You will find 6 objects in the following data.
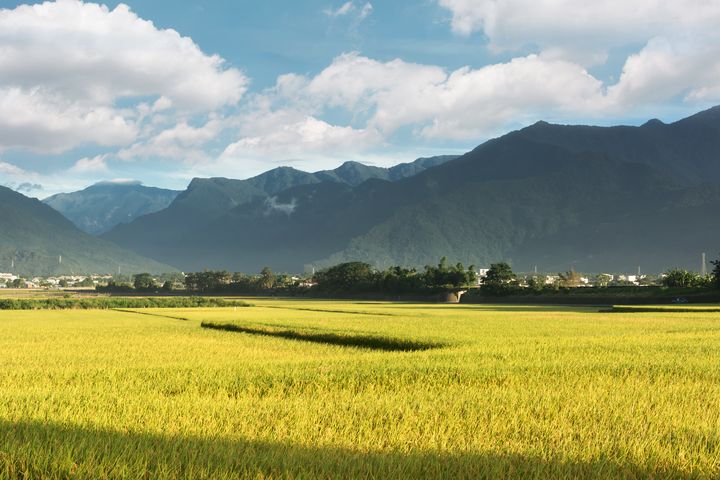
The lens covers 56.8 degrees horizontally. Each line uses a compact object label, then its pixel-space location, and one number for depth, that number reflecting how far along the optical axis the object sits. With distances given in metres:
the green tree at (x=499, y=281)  119.04
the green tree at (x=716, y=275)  87.86
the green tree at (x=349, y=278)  156.62
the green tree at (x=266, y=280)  183.30
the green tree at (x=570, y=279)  154.59
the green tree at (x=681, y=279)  96.45
